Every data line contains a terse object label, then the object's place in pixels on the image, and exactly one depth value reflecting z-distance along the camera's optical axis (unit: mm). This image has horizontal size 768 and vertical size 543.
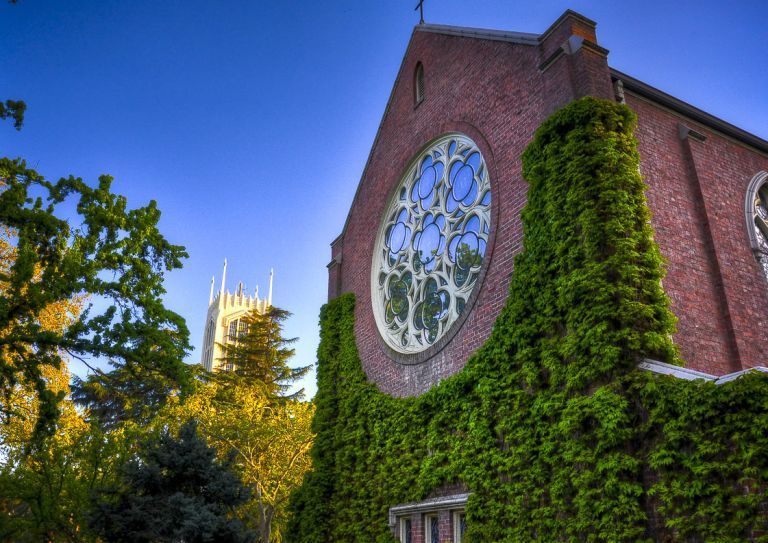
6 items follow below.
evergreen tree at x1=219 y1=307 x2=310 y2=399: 38094
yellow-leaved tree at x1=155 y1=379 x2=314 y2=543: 21781
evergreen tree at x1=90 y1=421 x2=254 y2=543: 11688
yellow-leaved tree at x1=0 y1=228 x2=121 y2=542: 14734
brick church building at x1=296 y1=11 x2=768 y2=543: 10148
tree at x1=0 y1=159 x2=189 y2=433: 9766
